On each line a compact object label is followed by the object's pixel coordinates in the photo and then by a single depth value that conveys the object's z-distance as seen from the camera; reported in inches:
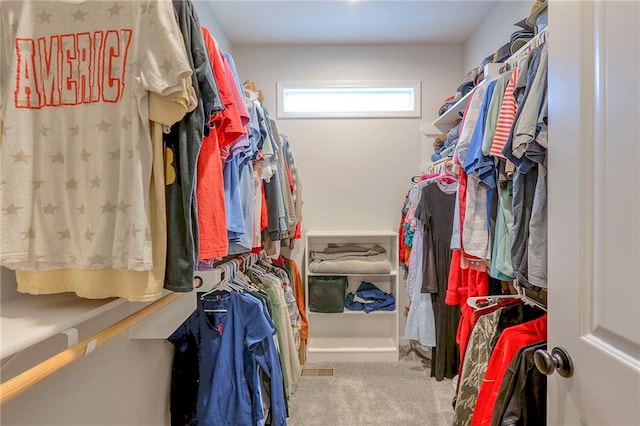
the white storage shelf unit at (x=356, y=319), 110.0
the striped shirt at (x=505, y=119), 44.6
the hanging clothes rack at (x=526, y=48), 46.8
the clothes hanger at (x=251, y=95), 60.1
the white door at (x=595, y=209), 22.9
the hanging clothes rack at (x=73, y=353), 21.7
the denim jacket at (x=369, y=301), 106.6
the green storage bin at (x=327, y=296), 104.4
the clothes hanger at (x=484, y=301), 57.7
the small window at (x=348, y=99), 118.4
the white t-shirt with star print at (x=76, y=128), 30.5
